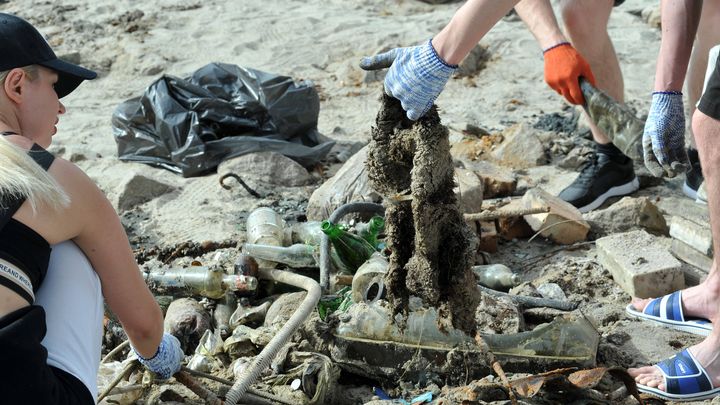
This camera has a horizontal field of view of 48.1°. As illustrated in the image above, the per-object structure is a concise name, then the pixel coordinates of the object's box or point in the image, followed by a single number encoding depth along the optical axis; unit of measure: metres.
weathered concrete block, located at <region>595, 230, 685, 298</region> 3.62
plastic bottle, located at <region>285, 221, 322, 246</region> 3.83
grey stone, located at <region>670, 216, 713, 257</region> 3.79
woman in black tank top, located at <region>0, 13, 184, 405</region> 1.96
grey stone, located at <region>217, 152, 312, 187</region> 5.12
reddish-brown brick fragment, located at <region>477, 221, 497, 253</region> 4.07
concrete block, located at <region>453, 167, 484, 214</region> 4.20
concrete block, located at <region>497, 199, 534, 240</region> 4.22
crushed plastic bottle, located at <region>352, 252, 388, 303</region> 3.18
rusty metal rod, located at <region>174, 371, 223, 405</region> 2.71
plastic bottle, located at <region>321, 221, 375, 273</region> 3.55
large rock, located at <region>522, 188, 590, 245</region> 4.14
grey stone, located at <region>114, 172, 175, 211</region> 4.96
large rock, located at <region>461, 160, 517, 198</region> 4.67
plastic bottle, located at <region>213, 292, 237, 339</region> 3.40
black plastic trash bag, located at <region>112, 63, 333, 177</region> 5.36
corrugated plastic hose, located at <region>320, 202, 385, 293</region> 3.35
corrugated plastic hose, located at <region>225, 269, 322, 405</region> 2.68
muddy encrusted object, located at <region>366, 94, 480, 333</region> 2.53
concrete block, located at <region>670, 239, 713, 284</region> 3.81
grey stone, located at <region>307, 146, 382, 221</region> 4.32
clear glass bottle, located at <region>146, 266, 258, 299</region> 3.42
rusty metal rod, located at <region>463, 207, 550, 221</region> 3.93
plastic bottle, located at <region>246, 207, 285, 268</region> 3.91
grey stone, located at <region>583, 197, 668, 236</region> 4.25
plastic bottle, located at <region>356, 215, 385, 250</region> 3.66
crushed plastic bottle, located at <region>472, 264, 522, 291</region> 3.55
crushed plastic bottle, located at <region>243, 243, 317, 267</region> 3.65
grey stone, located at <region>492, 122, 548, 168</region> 5.19
